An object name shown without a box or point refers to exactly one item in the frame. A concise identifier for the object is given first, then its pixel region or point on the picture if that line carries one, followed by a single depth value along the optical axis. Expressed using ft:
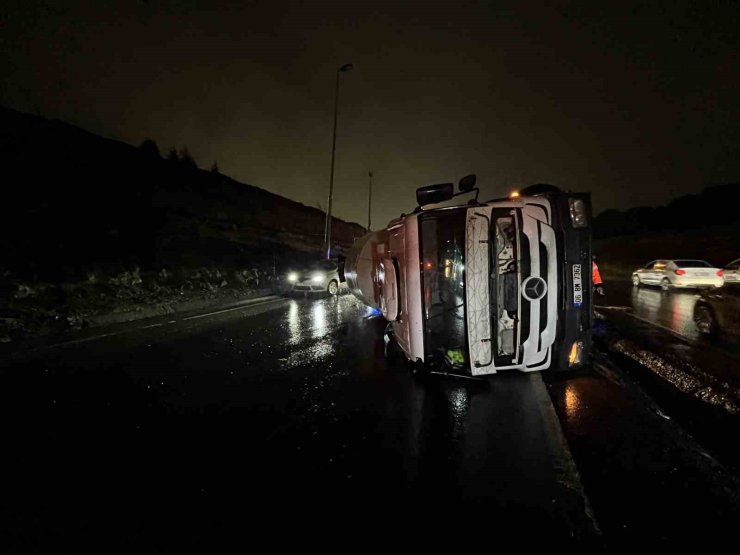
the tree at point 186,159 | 174.70
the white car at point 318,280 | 53.67
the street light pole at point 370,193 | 166.46
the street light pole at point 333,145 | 80.59
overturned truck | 14.08
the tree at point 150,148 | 162.76
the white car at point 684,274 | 49.90
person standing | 17.63
